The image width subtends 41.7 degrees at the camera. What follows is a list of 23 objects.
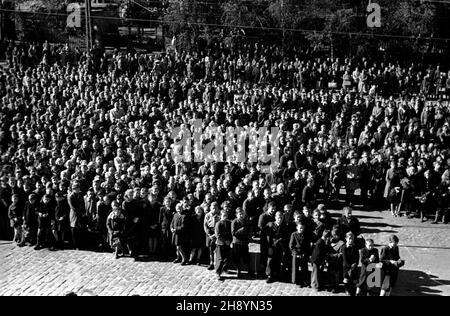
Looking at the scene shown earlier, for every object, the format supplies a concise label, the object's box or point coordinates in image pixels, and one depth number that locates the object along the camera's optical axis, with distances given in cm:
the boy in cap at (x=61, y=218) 1520
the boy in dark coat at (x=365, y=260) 1210
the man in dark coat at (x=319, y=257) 1264
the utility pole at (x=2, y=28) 3808
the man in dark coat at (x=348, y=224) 1341
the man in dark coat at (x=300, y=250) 1286
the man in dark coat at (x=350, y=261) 1244
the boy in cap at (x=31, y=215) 1533
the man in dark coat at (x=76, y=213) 1521
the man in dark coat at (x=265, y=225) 1338
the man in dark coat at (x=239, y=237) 1349
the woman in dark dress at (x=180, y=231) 1409
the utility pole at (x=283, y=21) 3225
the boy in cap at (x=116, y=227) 1449
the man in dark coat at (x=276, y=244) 1320
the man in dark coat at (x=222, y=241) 1350
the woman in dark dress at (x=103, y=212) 1495
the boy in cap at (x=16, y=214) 1567
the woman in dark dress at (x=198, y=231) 1416
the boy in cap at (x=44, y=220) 1521
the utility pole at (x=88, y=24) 2902
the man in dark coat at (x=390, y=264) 1206
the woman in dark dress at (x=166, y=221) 1459
